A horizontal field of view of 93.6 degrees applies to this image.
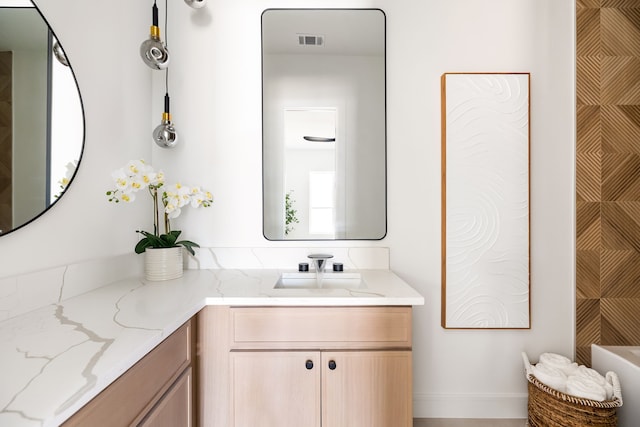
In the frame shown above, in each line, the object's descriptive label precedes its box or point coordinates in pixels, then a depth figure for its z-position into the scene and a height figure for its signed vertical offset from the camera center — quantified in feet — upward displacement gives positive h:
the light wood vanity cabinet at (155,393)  2.08 -1.53
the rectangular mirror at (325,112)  5.53 +1.86
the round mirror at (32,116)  2.92 +1.04
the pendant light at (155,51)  4.41 +2.41
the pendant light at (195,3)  5.13 +3.61
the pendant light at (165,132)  5.13 +1.40
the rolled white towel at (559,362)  4.92 -2.51
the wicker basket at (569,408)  4.22 -2.87
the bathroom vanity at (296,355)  3.76 -1.79
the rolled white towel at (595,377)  4.37 -2.50
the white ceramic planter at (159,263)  4.63 -0.78
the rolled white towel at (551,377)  4.70 -2.61
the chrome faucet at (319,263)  4.99 -0.84
